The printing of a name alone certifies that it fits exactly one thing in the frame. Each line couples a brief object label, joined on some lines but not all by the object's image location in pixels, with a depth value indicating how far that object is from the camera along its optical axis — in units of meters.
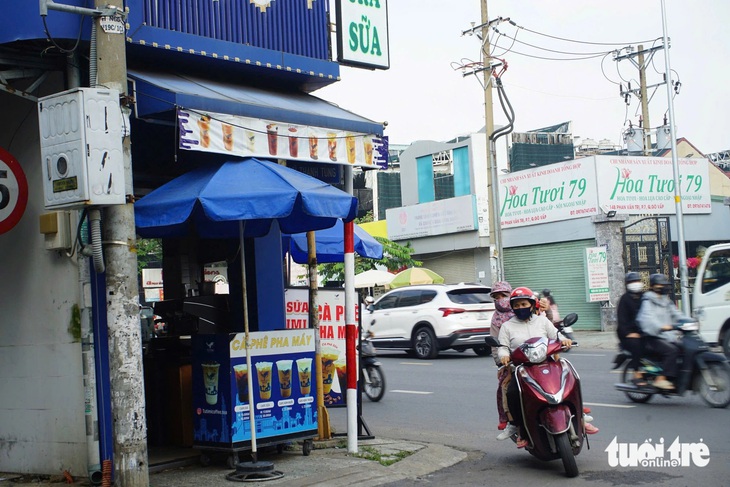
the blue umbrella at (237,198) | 7.25
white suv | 20.08
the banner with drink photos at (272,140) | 7.82
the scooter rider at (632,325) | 11.40
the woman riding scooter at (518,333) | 7.86
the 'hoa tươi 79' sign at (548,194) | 27.41
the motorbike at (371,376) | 13.59
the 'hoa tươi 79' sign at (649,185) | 27.25
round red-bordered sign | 7.56
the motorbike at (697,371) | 10.75
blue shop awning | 7.80
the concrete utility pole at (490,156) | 24.52
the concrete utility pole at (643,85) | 33.22
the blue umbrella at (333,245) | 11.18
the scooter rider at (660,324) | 11.02
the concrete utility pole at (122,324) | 6.46
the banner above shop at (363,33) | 10.54
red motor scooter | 7.31
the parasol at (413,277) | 29.88
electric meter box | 6.32
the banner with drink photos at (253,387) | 8.06
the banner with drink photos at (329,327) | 10.79
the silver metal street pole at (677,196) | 23.52
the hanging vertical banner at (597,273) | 26.70
